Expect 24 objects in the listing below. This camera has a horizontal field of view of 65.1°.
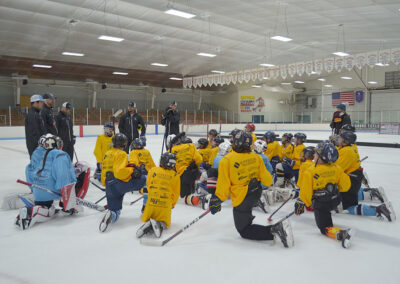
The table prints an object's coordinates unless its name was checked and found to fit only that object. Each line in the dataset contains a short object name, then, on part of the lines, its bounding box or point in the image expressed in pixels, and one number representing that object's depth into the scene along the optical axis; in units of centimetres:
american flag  2995
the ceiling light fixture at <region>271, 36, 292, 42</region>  1195
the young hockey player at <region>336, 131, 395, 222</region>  382
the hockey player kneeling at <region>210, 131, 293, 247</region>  290
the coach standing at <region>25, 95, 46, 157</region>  458
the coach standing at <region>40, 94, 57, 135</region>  487
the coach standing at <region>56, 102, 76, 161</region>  550
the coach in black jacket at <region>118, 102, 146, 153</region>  673
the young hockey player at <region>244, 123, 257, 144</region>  620
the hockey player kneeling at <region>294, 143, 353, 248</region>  304
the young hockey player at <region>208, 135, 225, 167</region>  501
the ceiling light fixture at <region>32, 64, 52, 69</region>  2110
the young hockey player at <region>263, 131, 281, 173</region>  543
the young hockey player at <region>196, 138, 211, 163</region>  507
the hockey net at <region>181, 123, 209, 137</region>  2292
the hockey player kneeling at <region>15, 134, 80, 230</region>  344
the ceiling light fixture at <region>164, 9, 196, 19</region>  956
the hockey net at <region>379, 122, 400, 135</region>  1964
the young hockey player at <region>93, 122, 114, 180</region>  574
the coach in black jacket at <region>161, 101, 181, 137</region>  714
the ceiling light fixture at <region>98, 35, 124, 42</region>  1247
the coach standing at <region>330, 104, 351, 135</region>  671
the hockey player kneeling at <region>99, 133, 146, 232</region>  354
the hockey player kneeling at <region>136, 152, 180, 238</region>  320
